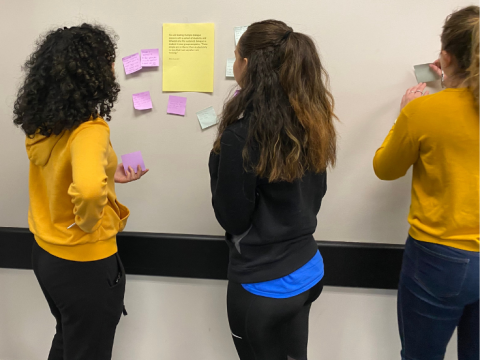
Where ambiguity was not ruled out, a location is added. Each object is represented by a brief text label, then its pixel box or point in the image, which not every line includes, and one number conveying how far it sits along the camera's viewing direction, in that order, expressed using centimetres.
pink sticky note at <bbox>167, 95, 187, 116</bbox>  137
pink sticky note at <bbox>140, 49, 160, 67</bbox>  135
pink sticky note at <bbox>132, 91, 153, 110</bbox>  138
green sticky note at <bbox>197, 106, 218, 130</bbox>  137
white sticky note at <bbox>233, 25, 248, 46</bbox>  130
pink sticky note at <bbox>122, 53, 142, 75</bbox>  136
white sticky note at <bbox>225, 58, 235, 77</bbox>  133
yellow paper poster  132
